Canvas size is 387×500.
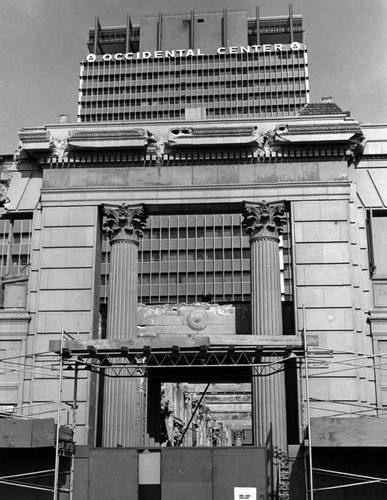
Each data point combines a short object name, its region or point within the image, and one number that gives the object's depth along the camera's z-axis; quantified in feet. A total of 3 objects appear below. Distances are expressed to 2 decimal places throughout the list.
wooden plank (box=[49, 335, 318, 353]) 88.17
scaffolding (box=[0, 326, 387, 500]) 84.07
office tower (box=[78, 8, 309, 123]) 513.04
